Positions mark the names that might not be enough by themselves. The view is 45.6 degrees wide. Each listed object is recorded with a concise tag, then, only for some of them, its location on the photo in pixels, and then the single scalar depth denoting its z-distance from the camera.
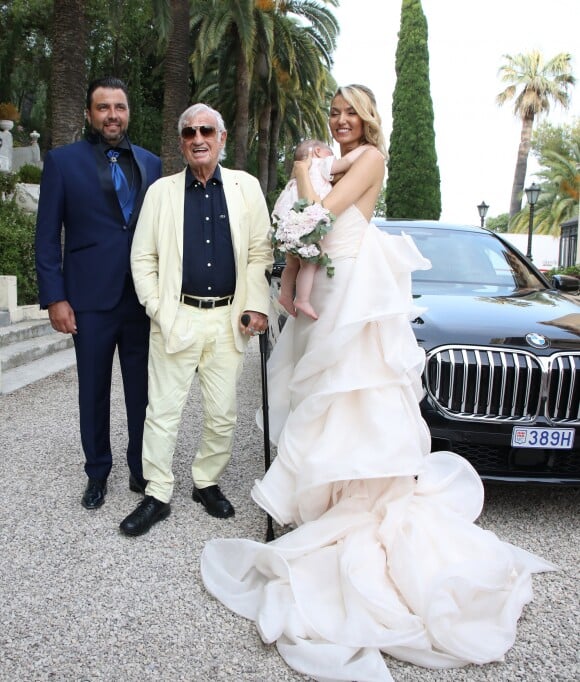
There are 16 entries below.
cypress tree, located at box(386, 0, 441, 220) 28.52
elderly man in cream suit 3.44
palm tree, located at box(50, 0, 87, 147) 10.54
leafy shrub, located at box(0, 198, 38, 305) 9.54
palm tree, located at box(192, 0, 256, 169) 19.25
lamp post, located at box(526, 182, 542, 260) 20.61
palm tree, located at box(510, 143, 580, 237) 47.00
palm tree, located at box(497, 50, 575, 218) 43.00
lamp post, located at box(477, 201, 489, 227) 22.80
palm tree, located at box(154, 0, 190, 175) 14.34
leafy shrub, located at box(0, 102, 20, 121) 20.38
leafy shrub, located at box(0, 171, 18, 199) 11.51
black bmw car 3.43
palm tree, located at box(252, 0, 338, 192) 23.06
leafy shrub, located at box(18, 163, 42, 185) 19.51
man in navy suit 3.55
